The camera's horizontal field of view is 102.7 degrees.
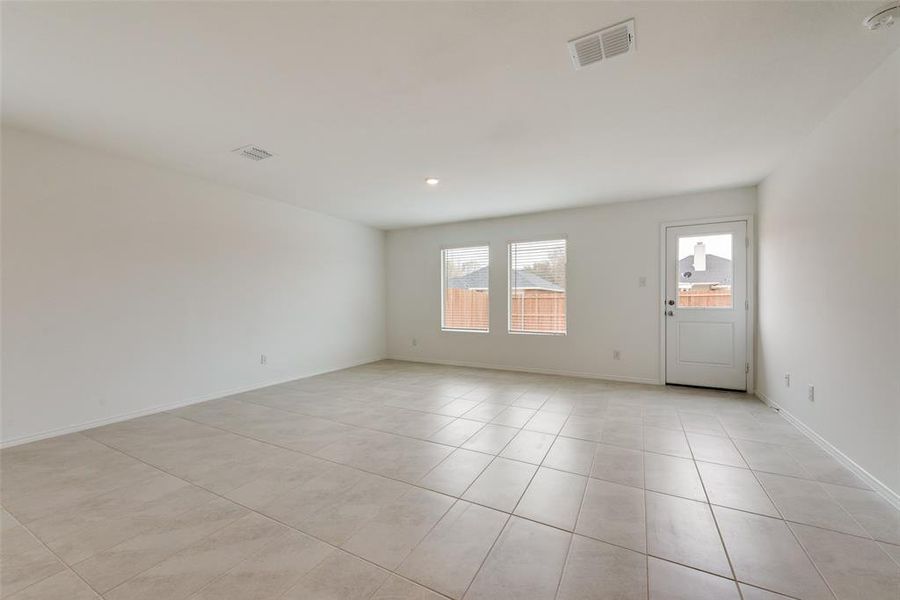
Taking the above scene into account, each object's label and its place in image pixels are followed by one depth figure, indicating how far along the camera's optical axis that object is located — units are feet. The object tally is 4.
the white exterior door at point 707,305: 14.47
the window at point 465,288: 20.31
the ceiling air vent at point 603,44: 6.08
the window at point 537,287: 18.10
